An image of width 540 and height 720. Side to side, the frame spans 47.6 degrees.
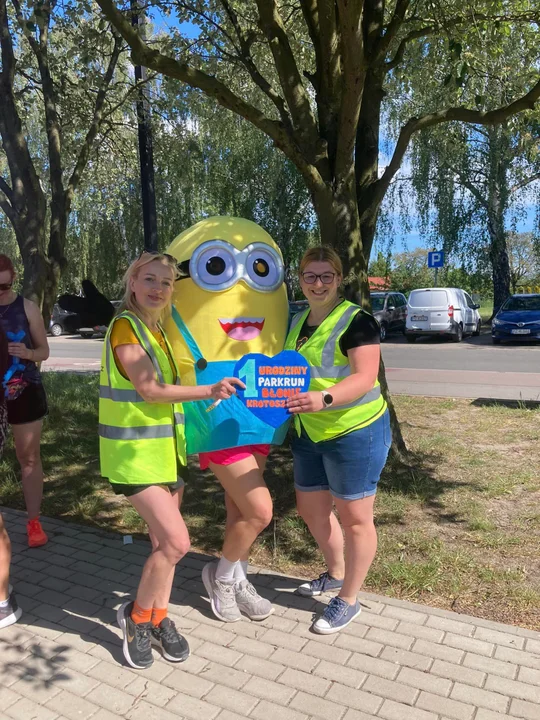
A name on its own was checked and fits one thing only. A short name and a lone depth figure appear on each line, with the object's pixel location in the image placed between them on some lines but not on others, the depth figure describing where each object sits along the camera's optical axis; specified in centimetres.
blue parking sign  2043
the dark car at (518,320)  1692
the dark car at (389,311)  1981
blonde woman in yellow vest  257
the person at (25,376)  372
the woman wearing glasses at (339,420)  272
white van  1834
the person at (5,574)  317
